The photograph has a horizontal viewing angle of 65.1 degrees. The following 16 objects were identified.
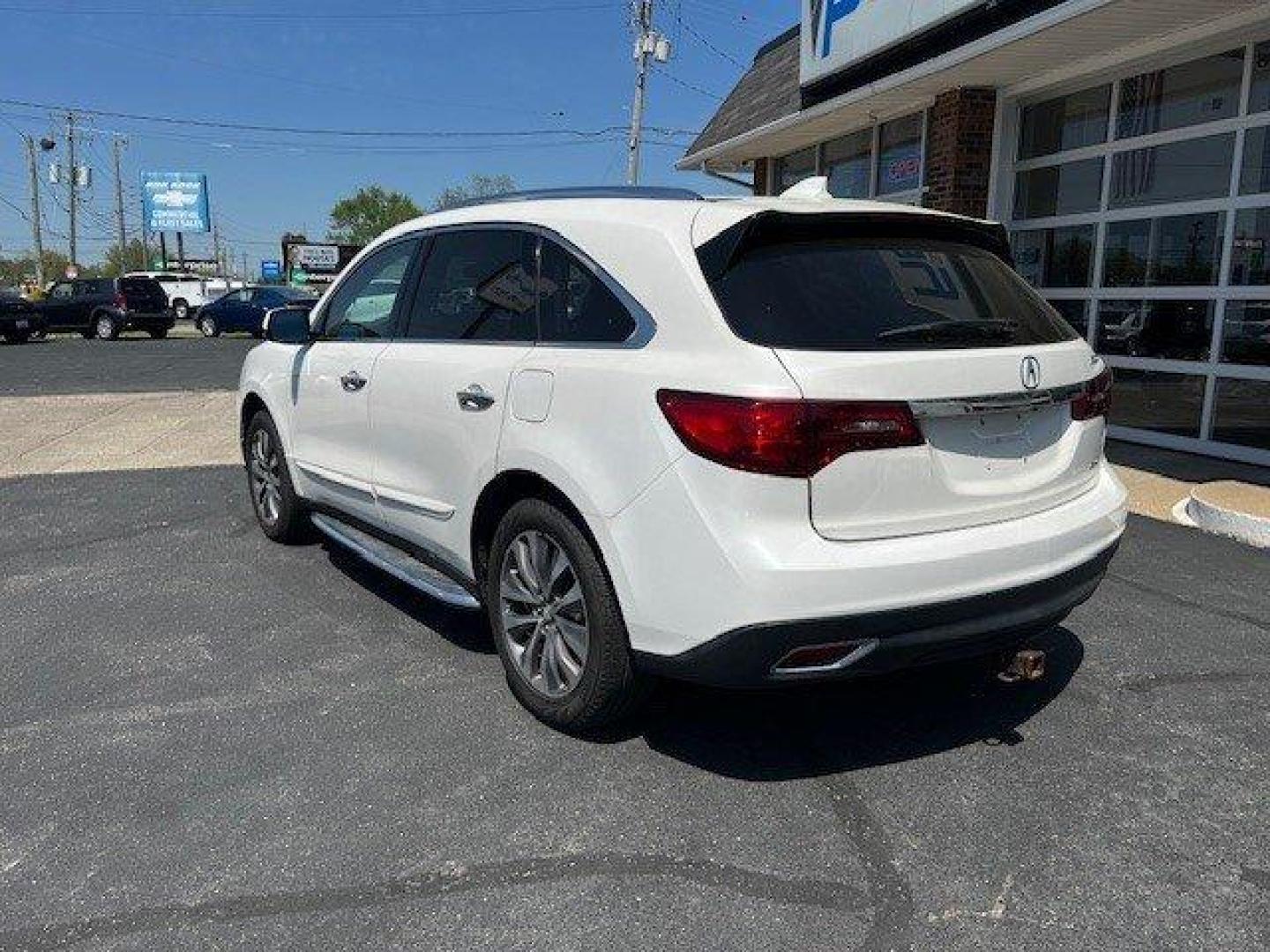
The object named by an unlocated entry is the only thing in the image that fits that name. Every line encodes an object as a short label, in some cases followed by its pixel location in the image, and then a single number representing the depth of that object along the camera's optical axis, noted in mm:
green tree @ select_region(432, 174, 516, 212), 75562
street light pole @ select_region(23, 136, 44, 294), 57719
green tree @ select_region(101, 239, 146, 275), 100500
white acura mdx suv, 2561
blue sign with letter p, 10461
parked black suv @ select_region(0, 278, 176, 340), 28984
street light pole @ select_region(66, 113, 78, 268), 59750
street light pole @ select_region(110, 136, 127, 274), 74938
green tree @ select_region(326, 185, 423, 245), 94312
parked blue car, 31266
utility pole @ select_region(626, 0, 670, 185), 31906
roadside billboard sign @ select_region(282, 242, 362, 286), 49125
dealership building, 7551
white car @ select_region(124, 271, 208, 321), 41062
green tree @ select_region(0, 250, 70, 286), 83750
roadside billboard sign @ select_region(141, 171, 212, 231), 65312
